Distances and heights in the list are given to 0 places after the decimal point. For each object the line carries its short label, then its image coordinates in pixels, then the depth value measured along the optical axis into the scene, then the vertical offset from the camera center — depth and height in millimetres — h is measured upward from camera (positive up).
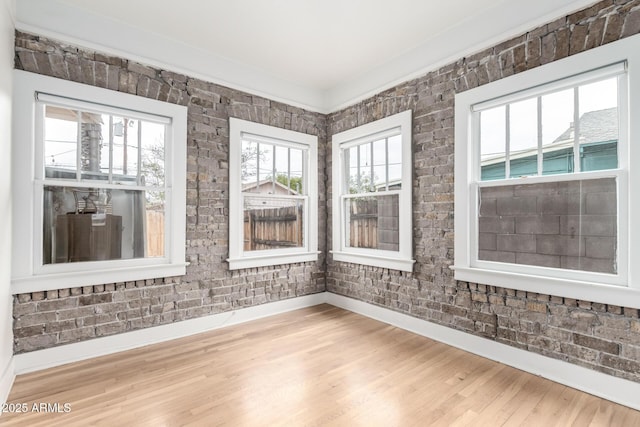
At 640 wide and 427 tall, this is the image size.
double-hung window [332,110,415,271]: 3449 +256
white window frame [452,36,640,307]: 2068 +283
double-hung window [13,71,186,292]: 2510 +266
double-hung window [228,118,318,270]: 3617 +245
